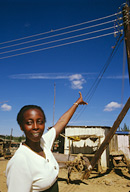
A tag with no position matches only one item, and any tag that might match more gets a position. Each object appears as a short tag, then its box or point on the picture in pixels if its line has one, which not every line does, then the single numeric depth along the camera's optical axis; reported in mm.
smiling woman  952
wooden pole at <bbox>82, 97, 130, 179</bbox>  8531
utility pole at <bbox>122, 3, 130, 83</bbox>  7652
